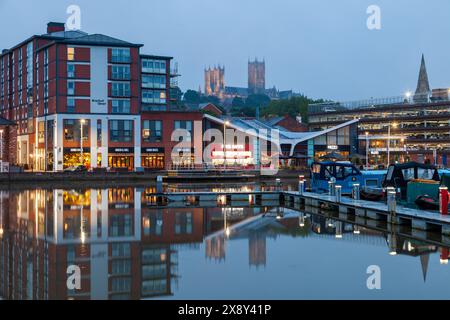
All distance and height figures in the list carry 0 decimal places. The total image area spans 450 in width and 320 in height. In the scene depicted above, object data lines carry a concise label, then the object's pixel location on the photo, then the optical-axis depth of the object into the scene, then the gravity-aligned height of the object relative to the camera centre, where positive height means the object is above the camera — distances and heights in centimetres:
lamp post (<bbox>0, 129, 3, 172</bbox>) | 8144 +292
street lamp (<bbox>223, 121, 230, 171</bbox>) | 8892 +348
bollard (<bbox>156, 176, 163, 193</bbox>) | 4512 -125
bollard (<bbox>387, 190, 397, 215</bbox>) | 2962 -176
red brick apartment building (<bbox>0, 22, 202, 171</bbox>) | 8594 +783
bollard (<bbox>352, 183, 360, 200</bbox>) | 3747 -156
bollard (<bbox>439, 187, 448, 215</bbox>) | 2750 -157
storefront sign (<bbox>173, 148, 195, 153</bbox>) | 8912 +251
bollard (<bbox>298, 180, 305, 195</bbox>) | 4284 -140
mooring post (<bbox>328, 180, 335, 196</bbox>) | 4081 -146
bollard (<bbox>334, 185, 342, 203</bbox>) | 3665 -156
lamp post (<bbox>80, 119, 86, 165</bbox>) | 8419 +393
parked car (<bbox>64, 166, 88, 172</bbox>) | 7904 -9
